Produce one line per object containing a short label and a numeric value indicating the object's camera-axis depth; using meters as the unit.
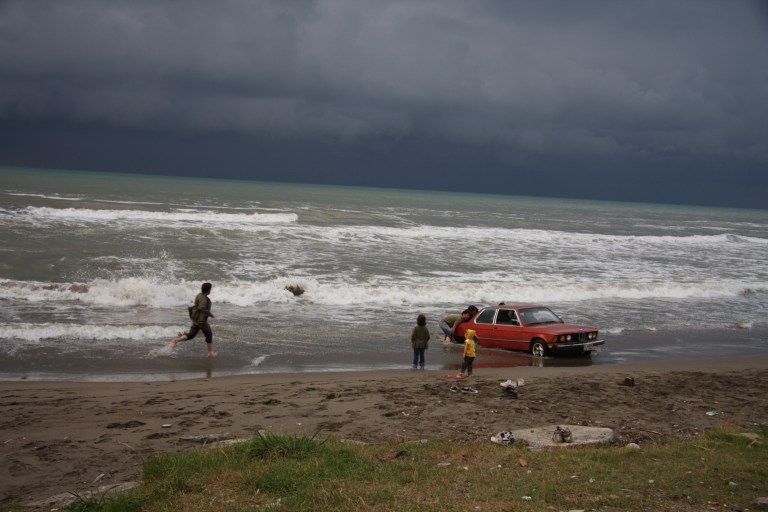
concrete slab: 7.92
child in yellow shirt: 12.74
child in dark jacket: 14.30
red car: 16.16
